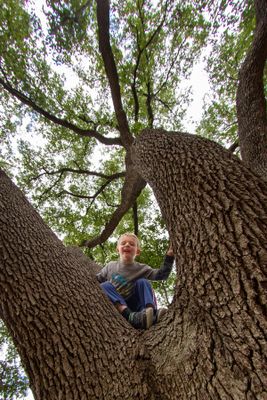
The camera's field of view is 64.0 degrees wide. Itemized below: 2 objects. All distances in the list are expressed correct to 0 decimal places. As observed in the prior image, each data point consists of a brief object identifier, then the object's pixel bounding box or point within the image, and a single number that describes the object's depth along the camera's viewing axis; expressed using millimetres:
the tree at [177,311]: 1007
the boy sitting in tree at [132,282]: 1781
